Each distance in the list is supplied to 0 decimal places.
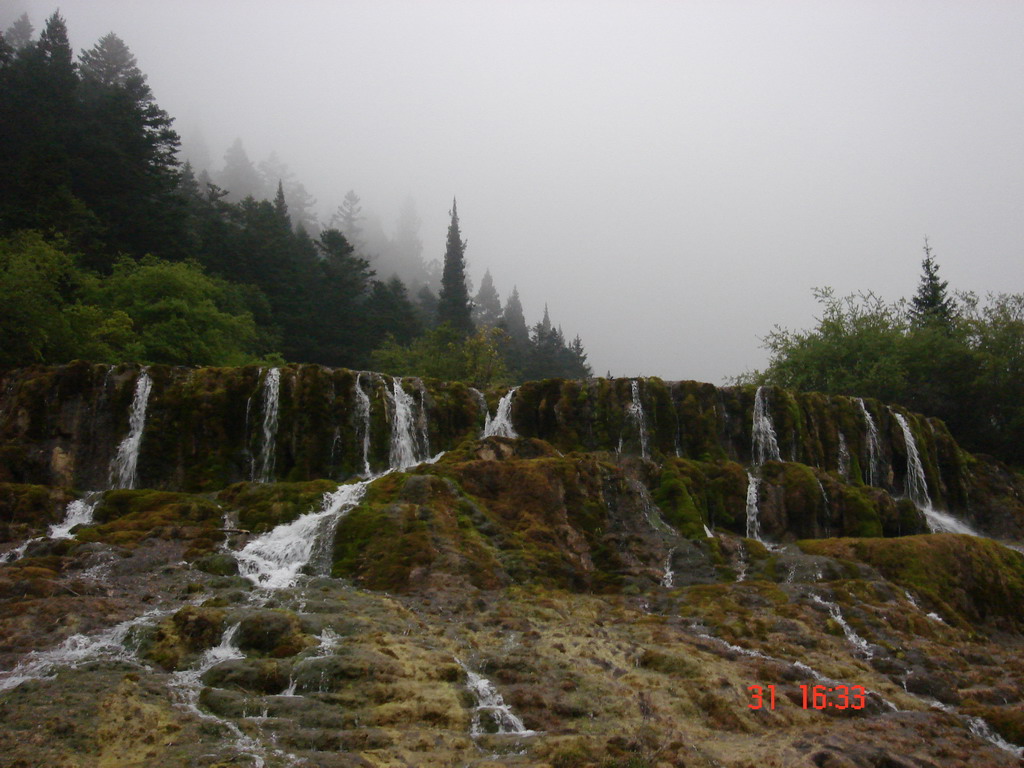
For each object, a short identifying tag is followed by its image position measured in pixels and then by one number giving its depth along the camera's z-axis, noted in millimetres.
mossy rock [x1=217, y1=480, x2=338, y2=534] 16422
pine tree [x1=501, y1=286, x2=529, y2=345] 99700
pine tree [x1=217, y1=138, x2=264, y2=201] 112188
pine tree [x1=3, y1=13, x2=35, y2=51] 82562
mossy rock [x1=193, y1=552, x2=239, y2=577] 13688
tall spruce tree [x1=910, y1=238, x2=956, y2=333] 52241
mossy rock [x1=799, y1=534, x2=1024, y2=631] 16188
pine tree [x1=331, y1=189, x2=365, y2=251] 122050
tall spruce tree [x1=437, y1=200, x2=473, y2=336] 75000
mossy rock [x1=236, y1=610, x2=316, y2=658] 9391
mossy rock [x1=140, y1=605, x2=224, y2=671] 8969
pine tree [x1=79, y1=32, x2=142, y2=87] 68938
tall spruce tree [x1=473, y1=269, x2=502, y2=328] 118250
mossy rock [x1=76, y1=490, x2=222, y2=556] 14961
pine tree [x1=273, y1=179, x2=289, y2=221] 68312
